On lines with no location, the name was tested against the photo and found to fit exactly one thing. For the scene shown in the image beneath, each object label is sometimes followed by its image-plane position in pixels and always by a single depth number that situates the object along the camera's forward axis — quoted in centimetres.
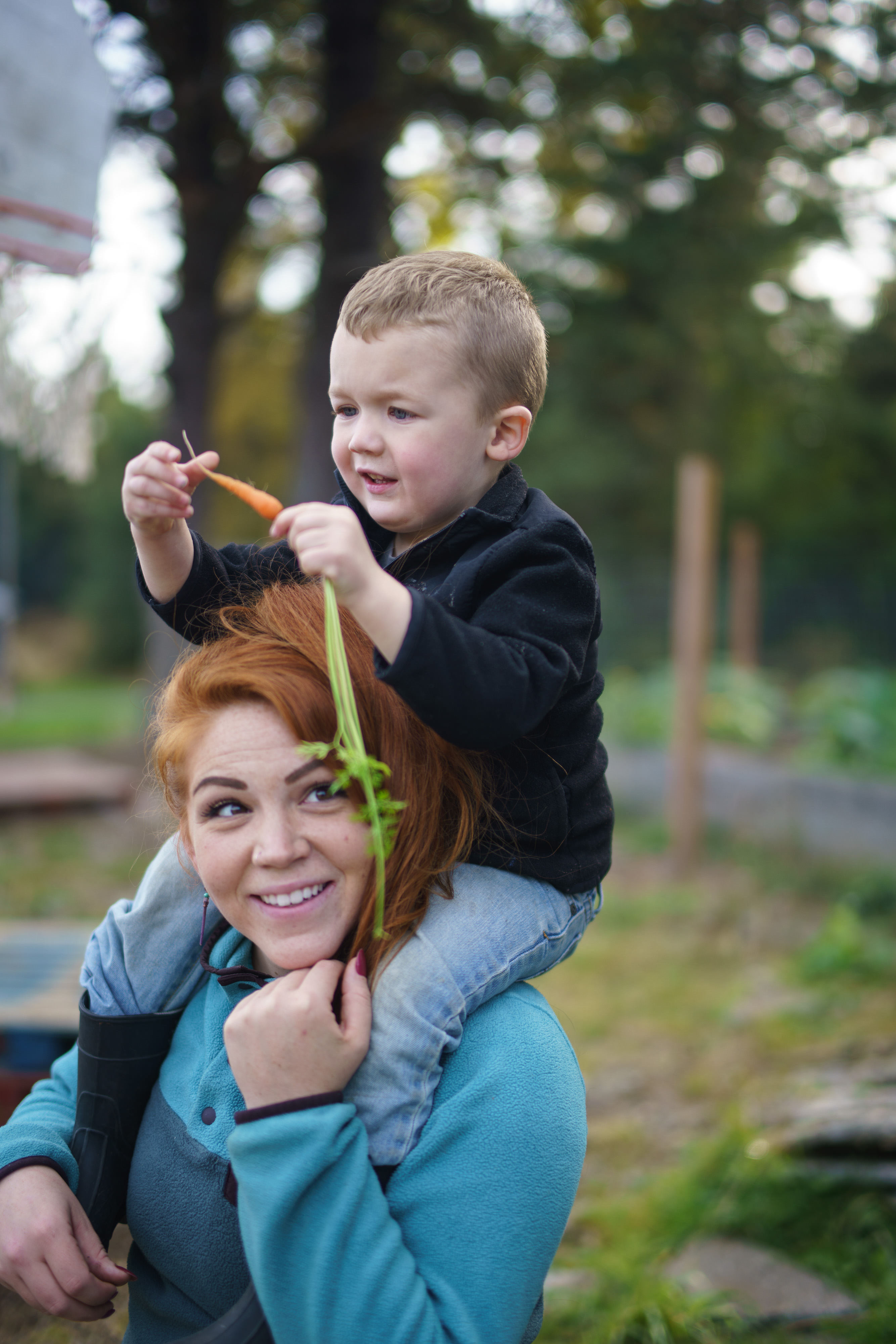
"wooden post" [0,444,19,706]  2212
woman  127
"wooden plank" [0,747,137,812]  901
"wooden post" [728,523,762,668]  1091
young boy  129
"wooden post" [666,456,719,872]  733
